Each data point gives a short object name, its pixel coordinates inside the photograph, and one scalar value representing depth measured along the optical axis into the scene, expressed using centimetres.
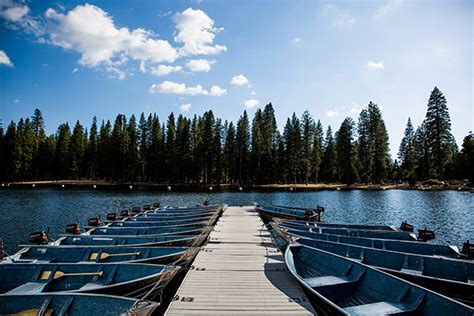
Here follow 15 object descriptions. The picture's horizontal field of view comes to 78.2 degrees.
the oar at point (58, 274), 888
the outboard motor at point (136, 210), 2550
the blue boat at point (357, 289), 647
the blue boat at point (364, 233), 1567
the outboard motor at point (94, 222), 1948
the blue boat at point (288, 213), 2311
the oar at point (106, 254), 1102
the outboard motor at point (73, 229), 1736
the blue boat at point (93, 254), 1095
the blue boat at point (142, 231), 1511
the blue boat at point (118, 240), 1320
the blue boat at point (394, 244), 1177
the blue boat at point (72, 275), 872
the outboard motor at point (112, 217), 2176
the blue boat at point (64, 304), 642
